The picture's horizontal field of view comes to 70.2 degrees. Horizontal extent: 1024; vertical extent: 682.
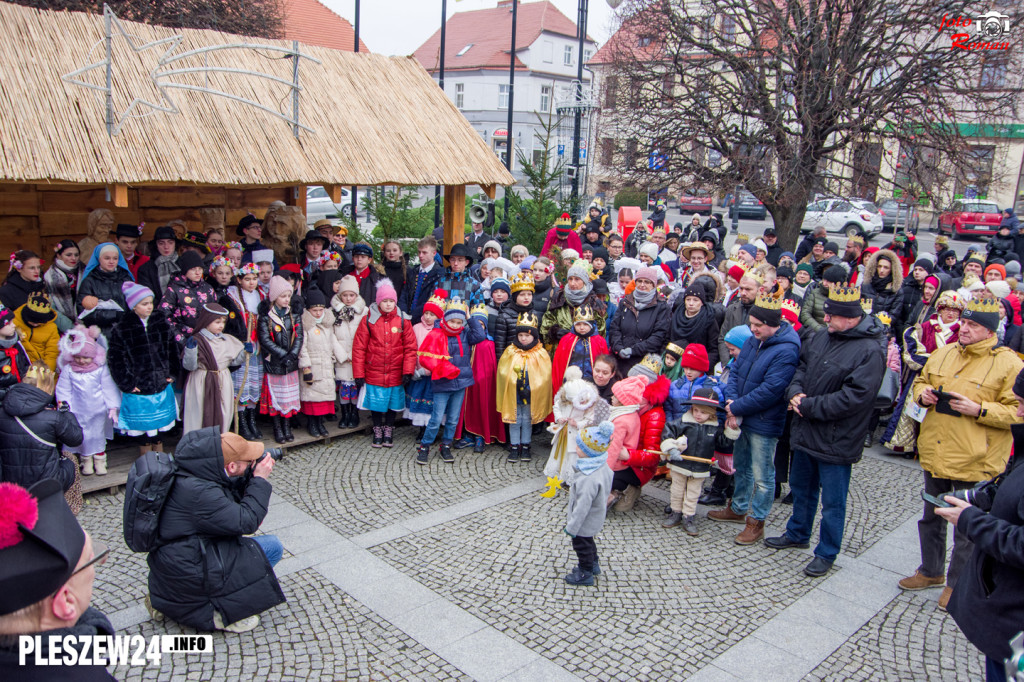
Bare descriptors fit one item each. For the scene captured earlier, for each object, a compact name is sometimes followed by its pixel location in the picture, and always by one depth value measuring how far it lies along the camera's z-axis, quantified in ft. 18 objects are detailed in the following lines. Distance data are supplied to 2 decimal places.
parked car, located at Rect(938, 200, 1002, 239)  95.86
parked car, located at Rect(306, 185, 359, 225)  78.07
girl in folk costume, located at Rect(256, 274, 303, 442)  24.20
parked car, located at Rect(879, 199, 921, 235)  101.24
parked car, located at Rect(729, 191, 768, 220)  113.50
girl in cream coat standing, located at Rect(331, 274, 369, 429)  26.04
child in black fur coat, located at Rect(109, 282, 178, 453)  21.48
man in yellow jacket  16.49
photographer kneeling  14.06
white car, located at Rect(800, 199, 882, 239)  96.17
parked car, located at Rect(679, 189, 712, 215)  114.71
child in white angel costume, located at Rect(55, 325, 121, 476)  20.92
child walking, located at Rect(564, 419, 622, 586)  16.71
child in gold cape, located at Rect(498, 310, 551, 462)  24.97
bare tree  42.14
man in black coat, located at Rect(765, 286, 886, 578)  17.26
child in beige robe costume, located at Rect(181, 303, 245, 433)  22.26
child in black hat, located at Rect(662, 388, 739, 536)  20.12
